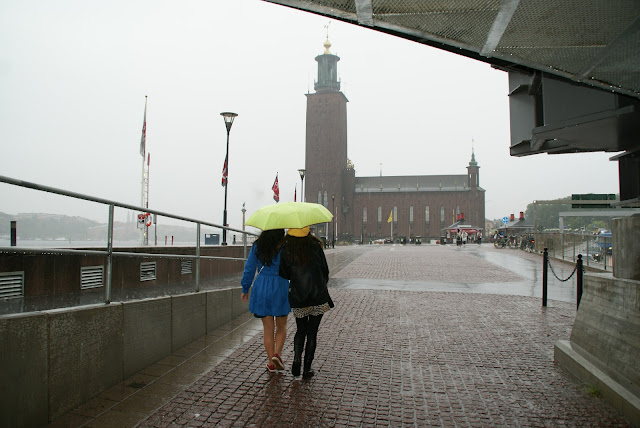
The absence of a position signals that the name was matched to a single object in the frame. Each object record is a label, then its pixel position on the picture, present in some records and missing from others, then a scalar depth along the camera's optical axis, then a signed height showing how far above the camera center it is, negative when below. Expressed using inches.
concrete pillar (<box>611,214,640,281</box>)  179.5 -3.2
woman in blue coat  208.2 -21.7
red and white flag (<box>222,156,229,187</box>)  779.4 +95.2
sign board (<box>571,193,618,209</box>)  872.9 +69.5
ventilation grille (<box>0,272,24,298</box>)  140.2 -13.8
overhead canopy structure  133.2 +58.2
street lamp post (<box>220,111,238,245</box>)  760.3 +169.7
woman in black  200.2 -19.1
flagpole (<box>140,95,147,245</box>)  945.5 +164.1
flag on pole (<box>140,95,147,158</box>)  946.1 +178.0
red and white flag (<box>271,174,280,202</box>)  1231.3 +111.3
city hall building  3779.5 +387.6
